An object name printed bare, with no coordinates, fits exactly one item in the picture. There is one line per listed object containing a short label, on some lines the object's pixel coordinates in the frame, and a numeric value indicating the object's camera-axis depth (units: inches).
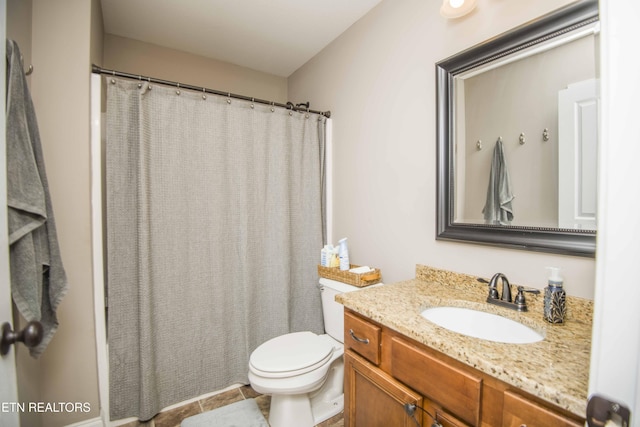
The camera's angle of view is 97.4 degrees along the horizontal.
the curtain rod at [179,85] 59.8
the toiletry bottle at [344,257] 74.4
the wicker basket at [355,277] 66.0
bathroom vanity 25.4
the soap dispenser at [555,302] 37.1
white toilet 55.3
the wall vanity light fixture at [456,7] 48.8
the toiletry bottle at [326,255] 79.1
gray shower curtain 62.0
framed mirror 39.0
